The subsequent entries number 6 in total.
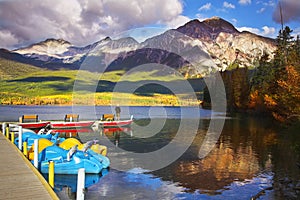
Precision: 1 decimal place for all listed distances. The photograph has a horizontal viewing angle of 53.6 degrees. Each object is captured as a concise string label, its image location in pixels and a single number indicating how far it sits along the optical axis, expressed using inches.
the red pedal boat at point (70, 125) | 1535.4
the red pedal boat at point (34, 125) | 1455.5
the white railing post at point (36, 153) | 607.8
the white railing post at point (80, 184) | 352.2
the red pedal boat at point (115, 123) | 1679.4
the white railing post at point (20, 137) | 785.7
